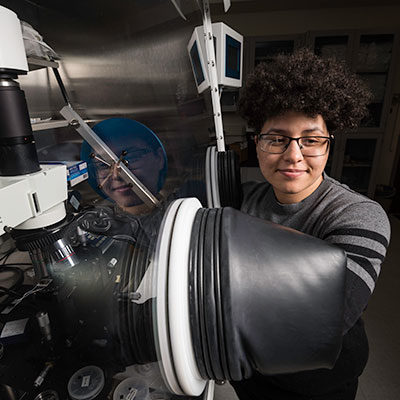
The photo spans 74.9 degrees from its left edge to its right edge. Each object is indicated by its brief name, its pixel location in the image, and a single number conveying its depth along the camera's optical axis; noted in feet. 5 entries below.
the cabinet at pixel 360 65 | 8.71
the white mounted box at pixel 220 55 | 3.35
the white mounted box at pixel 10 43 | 1.20
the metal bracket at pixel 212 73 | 3.06
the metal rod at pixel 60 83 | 3.62
